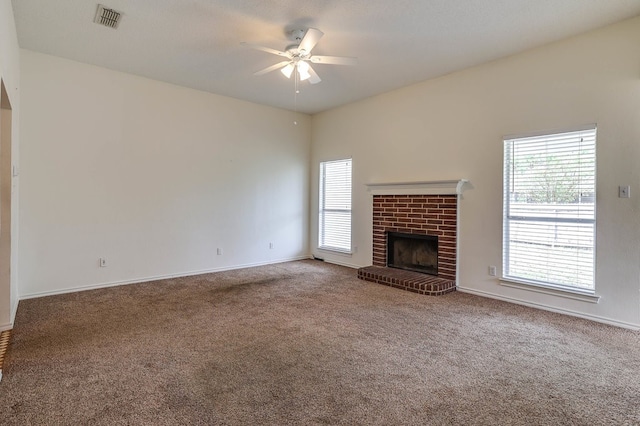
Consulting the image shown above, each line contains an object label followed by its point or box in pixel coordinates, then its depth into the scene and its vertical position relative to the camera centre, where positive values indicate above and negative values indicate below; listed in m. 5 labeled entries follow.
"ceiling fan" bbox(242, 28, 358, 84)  3.24 +1.55
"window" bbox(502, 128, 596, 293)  3.53 -0.01
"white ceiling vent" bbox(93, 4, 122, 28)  3.17 +1.80
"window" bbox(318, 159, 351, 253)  6.29 +0.03
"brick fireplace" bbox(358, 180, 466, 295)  4.58 -0.24
